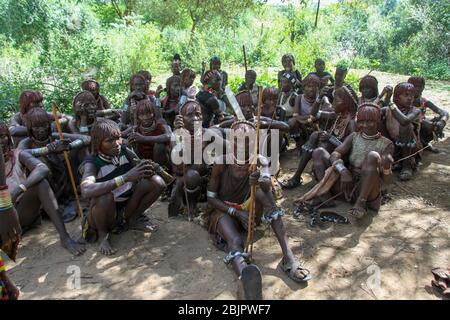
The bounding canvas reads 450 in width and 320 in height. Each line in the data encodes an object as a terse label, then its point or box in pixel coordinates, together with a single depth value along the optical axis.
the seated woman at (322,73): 7.29
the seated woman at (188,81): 6.57
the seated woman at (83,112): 4.89
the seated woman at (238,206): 3.25
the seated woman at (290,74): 7.09
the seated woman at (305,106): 5.73
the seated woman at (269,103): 5.30
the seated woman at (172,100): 6.22
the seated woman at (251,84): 6.75
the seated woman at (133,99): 5.61
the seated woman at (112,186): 3.45
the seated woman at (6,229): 2.35
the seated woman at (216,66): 7.44
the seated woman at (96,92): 5.54
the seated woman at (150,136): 4.80
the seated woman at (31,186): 3.79
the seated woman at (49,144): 4.19
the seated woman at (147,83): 6.25
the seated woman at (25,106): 4.79
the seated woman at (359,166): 4.06
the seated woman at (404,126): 4.96
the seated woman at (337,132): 4.81
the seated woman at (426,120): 5.57
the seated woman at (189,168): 4.37
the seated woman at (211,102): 5.83
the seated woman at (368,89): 5.35
